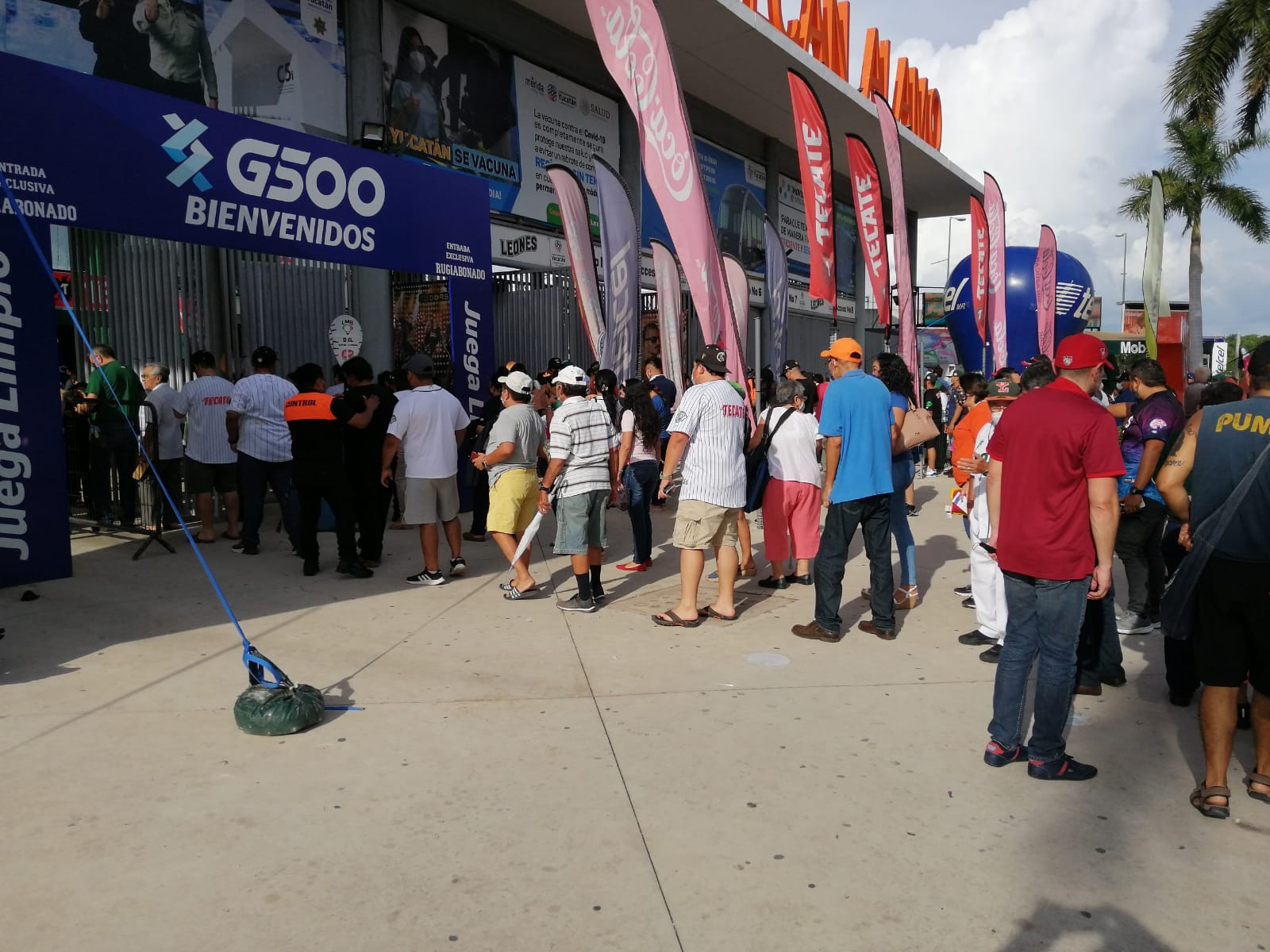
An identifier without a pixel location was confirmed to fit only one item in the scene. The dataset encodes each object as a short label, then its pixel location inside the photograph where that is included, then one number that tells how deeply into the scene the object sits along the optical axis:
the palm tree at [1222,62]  23.00
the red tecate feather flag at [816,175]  10.67
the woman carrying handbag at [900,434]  6.55
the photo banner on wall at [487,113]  13.87
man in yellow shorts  6.98
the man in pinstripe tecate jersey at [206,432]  8.94
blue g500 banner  6.65
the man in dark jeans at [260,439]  8.60
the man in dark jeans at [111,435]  8.92
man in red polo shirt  3.79
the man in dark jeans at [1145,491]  5.80
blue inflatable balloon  26.70
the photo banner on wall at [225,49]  9.85
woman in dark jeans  7.76
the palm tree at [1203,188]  36.78
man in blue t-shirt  5.84
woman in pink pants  7.24
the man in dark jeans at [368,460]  7.98
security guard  7.68
